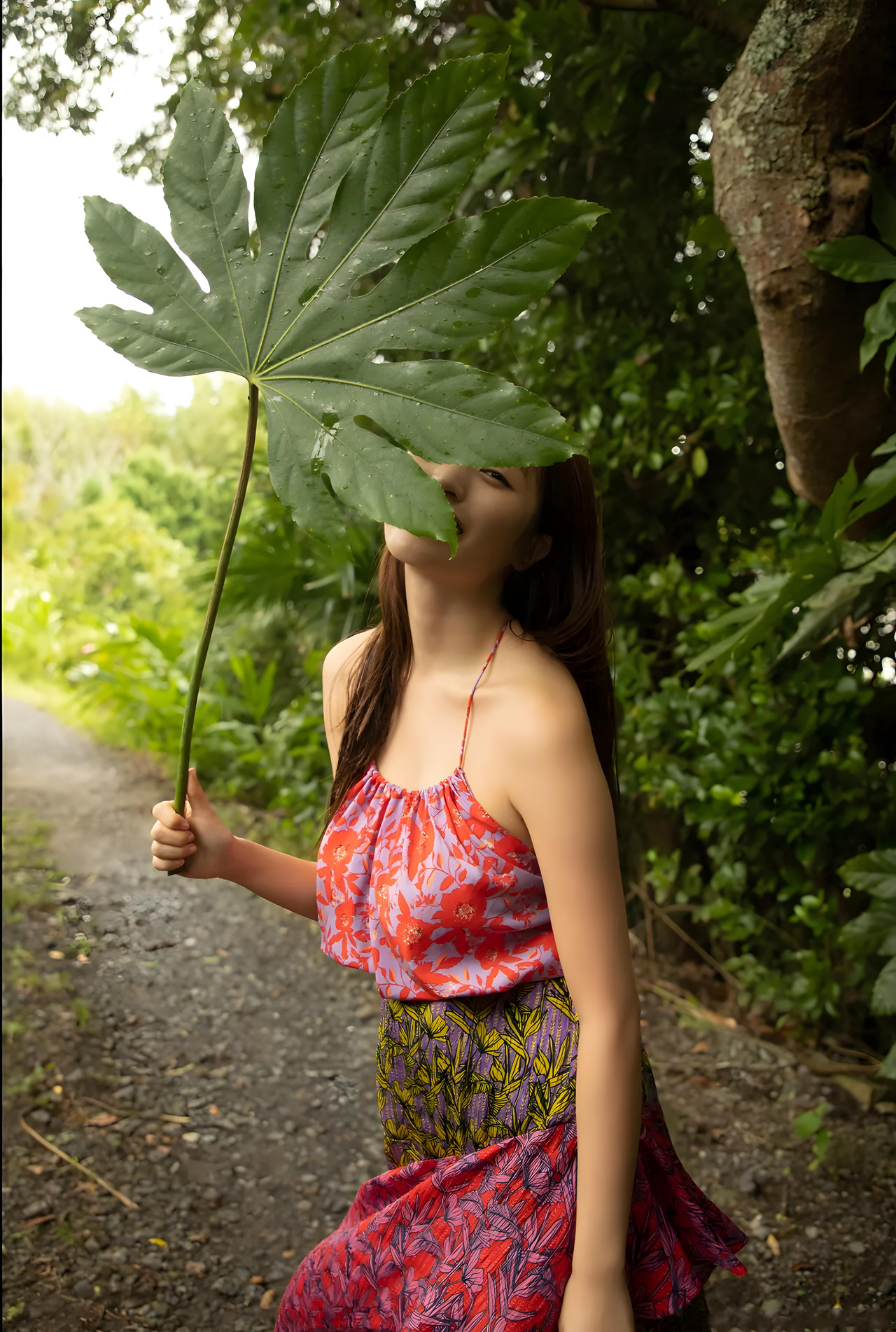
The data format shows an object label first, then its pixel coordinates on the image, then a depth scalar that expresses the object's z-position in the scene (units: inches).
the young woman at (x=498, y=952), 31.5
